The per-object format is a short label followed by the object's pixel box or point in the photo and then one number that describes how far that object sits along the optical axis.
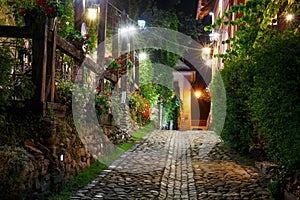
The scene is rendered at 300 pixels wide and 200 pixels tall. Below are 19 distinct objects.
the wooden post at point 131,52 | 18.93
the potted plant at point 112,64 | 12.48
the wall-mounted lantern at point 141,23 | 20.20
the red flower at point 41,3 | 7.34
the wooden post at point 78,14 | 9.82
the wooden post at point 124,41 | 17.73
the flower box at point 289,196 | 5.04
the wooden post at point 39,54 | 6.35
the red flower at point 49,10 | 7.21
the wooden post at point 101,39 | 11.23
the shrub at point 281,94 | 4.53
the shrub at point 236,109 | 9.41
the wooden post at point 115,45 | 15.79
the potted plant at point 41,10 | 7.27
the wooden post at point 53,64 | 6.74
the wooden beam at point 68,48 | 7.11
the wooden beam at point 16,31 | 6.41
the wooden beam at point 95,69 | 9.42
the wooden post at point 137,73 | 21.43
